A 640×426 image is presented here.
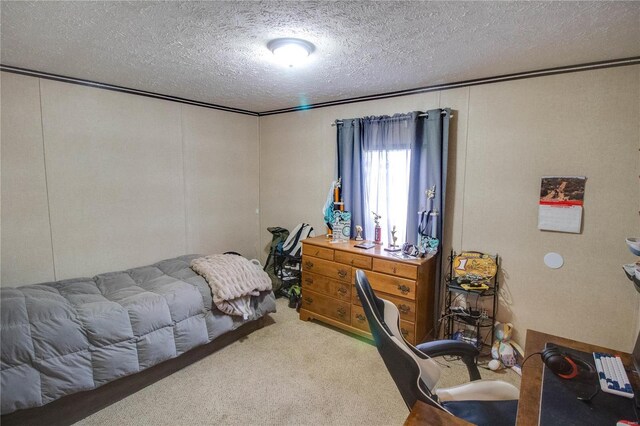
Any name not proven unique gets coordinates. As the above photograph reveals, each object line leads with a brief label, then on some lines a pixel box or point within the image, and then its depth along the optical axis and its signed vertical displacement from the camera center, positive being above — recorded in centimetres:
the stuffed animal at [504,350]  252 -131
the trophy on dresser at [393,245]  300 -58
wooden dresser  266 -90
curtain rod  276 +62
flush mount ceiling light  191 +83
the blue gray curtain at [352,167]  331 +19
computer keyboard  116 -73
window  312 -3
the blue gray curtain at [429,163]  279 +19
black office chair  105 -80
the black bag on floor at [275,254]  398 -87
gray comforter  175 -92
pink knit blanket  264 -83
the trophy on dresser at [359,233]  330 -50
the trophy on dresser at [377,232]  323 -47
